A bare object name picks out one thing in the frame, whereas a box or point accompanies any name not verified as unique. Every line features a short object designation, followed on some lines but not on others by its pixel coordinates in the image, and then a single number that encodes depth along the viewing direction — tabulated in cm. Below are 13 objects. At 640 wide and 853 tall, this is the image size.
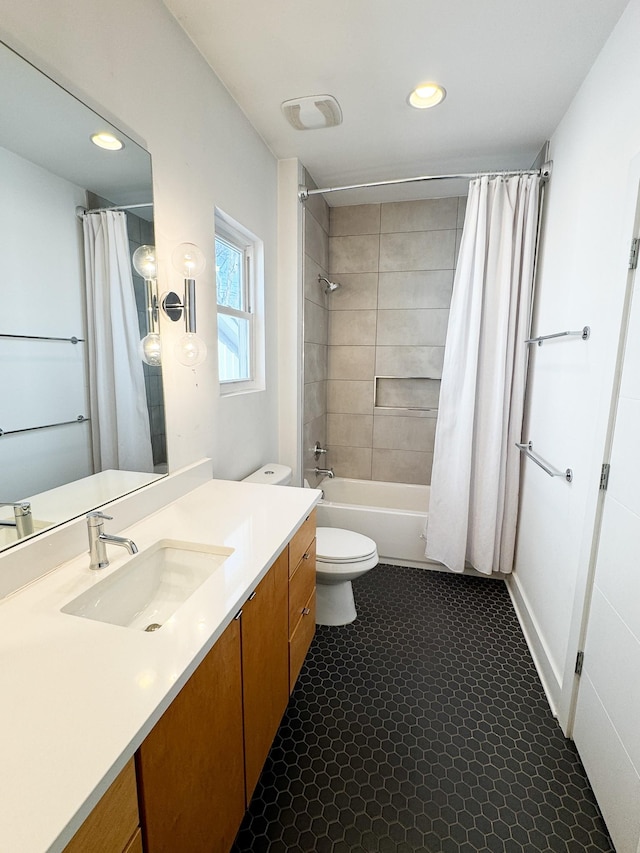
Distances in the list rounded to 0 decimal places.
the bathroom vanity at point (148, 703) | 57
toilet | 204
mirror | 98
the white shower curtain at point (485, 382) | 228
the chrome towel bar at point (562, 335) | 153
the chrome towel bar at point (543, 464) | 163
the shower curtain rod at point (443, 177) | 216
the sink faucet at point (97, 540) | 108
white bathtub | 273
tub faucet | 319
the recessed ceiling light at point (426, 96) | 180
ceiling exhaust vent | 187
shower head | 308
